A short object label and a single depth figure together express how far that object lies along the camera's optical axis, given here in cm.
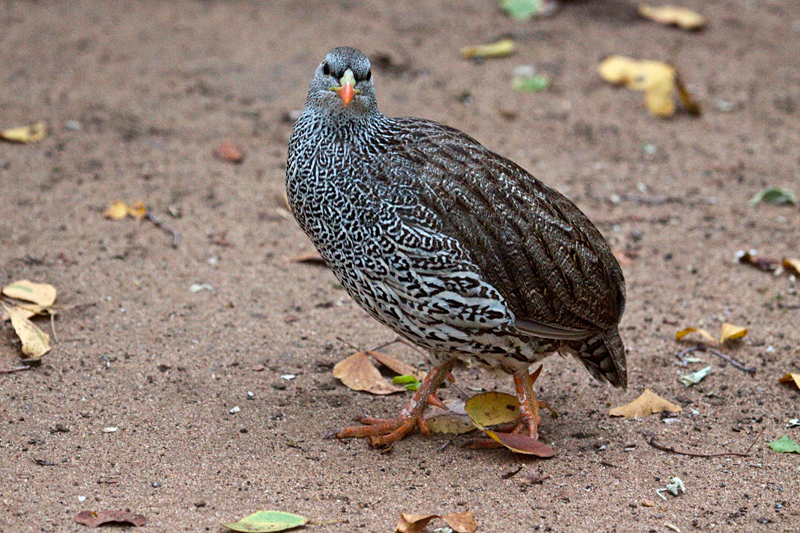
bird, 800
